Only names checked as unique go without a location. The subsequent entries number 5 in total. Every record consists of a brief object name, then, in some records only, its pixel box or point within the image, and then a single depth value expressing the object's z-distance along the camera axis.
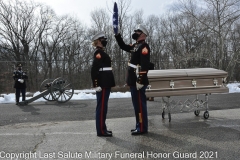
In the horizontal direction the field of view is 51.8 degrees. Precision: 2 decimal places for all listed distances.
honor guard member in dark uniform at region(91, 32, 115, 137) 4.48
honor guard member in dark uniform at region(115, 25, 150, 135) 4.57
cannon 9.98
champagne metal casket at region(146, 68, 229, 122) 5.23
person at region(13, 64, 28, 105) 10.24
